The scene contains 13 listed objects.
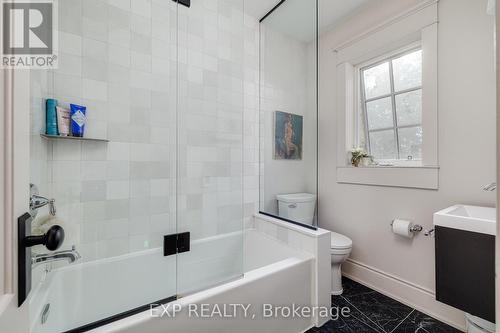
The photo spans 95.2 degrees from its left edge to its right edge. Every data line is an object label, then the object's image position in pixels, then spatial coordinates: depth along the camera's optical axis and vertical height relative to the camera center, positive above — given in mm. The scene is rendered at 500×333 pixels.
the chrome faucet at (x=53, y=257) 1041 -417
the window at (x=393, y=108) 2043 +569
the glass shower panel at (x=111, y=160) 1413 +50
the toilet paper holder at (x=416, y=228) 1831 -503
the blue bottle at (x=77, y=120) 1458 +306
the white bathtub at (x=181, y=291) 1130 -785
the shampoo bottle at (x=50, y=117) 1379 +304
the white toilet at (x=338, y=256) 1977 -780
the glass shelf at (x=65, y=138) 1363 +186
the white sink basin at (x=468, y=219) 1179 -302
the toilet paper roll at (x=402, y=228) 1846 -509
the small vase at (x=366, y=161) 2279 +50
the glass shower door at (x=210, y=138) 1951 +264
